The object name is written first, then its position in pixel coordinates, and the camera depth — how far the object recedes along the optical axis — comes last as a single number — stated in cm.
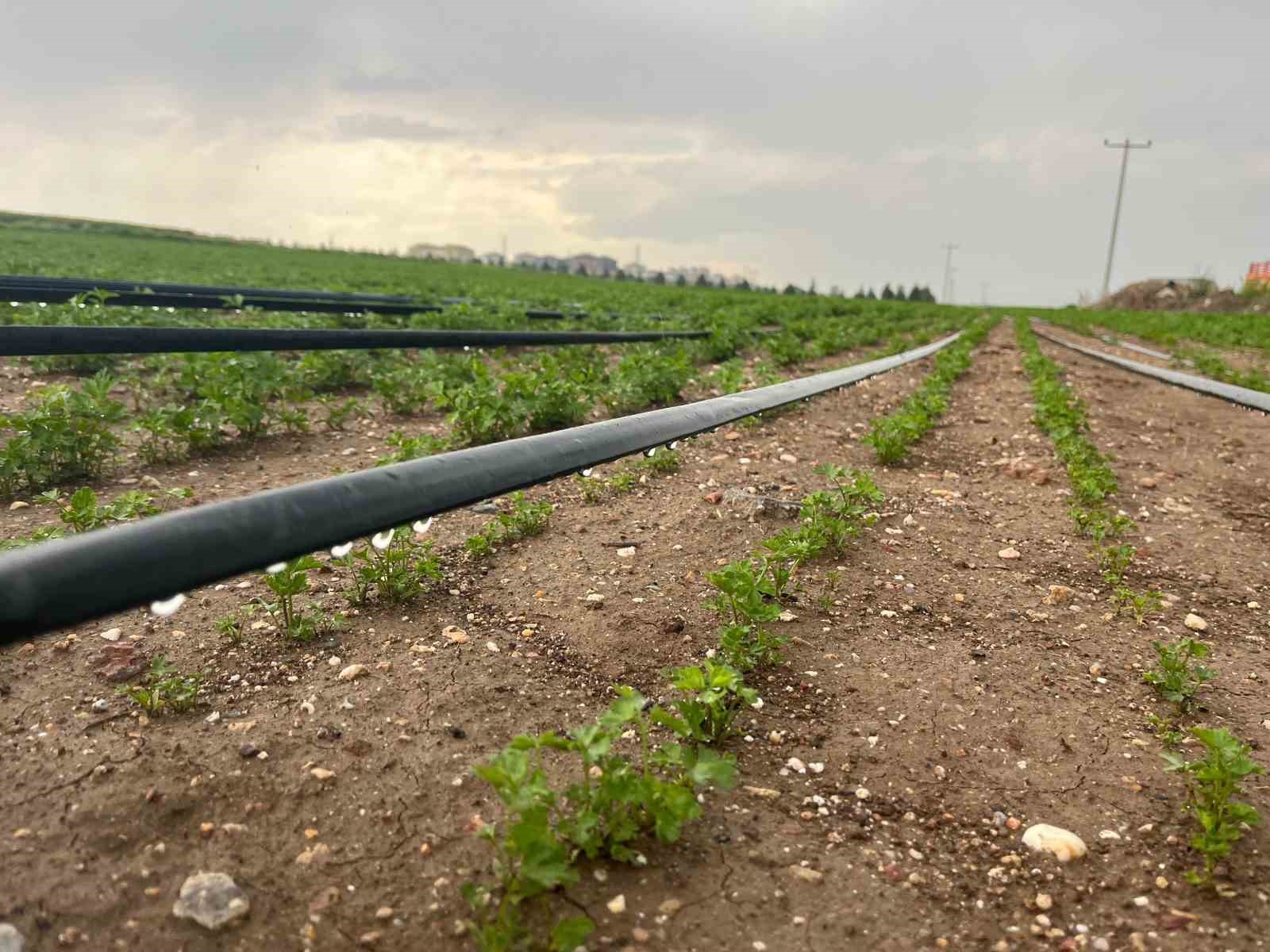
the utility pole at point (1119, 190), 5334
